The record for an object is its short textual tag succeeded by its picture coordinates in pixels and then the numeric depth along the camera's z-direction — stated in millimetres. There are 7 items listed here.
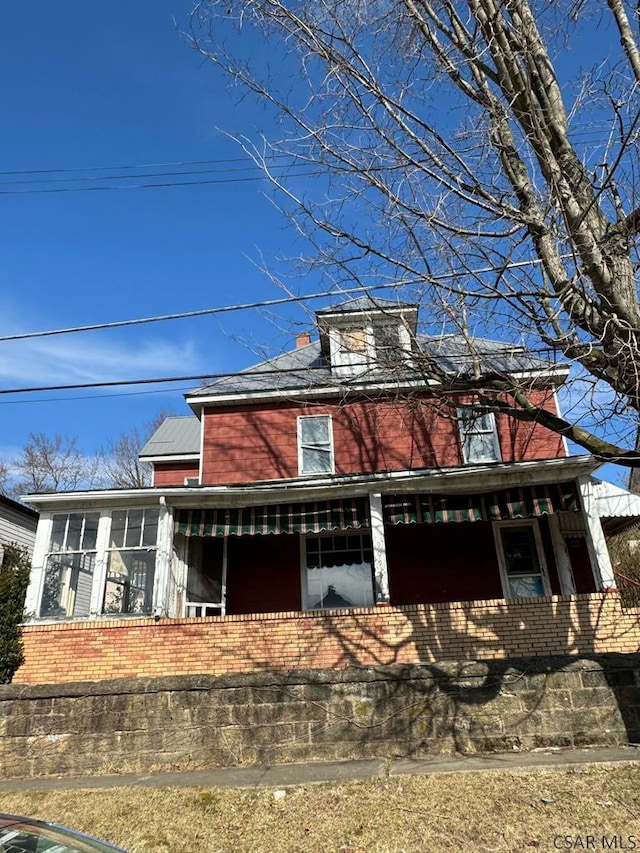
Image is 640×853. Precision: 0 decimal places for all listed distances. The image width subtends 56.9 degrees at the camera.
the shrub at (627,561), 15867
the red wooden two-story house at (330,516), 10539
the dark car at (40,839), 2451
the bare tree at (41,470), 40031
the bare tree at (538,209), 6137
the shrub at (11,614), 9531
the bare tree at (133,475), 39281
